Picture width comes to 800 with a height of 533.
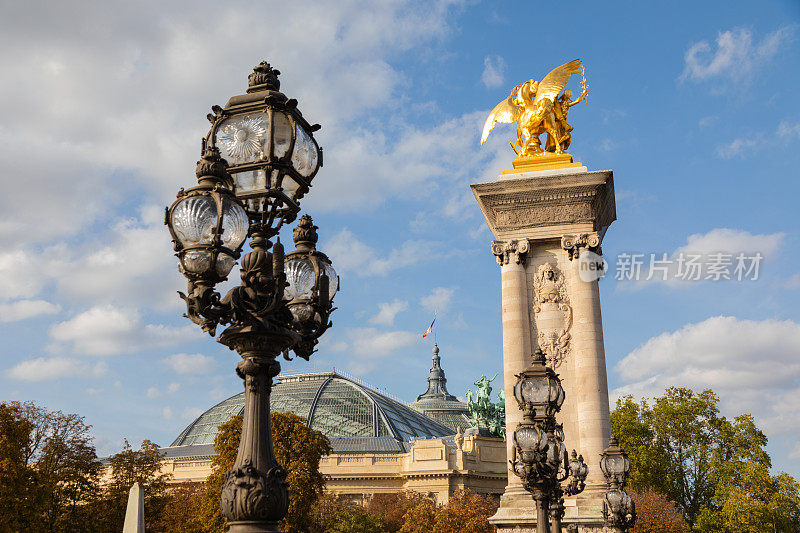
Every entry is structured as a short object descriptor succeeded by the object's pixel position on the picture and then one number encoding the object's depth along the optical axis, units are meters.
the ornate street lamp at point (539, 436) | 11.27
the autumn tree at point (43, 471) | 34.88
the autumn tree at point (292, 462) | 41.69
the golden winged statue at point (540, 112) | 25.30
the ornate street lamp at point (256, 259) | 6.32
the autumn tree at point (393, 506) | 65.81
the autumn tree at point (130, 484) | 44.09
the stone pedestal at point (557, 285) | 22.00
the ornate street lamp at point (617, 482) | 17.75
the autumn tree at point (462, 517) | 55.81
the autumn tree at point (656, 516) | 43.91
